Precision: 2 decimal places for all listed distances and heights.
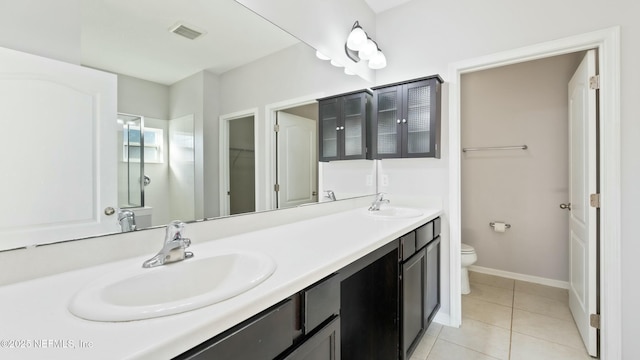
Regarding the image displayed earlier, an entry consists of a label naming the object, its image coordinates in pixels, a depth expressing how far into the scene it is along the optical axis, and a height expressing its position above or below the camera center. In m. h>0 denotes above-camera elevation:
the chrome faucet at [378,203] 2.09 -0.20
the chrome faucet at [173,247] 0.85 -0.22
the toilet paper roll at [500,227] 2.88 -0.52
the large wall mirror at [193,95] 0.92 +0.37
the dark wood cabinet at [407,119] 2.04 +0.47
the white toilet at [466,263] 2.58 -0.81
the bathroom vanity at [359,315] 0.65 -0.51
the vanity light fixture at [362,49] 2.12 +1.06
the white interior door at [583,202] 1.71 -0.17
